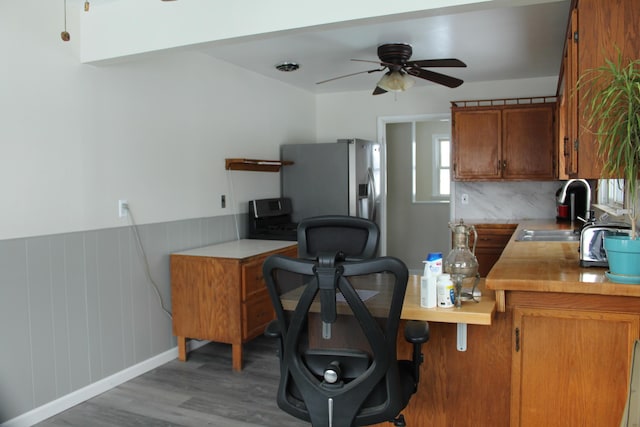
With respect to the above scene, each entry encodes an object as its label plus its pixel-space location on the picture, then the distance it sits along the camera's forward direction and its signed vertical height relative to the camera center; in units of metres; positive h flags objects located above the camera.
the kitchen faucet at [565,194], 4.32 -0.02
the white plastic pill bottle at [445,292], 2.01 -0.38
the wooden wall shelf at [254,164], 4.46 +0.28
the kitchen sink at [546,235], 4.05 -0.35
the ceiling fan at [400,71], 3.95 +0.93
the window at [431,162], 7.30 +0.44
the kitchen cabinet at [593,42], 2.10 +0.60
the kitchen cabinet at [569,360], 2.08 -0.67
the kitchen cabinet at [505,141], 5.17 +0.51
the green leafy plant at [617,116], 1.89 +0.28
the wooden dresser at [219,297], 3.62 -0.70
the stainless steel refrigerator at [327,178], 5.24 +0.17
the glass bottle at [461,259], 2.23 -0.28
